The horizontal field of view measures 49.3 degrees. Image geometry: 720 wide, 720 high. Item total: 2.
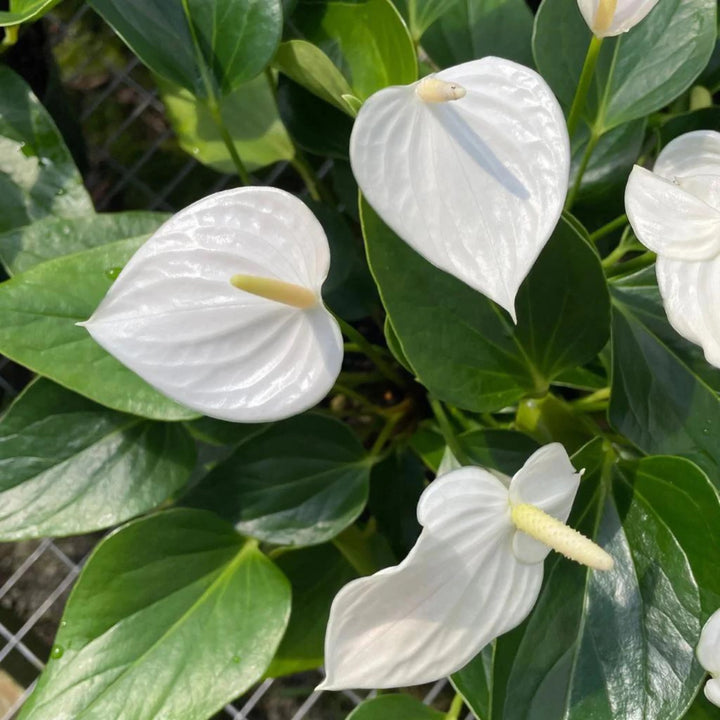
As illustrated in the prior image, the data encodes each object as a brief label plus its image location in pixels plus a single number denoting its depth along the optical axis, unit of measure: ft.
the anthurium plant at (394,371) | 1.44
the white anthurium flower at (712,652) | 1.47
